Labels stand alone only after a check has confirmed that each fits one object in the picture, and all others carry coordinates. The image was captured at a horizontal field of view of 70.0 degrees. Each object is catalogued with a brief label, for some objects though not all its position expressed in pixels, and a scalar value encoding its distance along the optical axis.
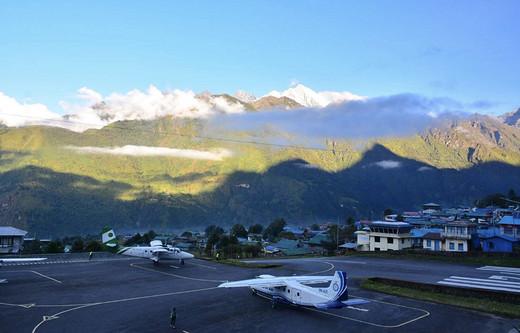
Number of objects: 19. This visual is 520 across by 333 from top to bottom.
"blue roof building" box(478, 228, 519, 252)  56.91
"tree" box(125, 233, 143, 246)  116.53
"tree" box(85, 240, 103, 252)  75.04
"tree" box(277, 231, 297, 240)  139.38
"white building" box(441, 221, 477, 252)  59.47
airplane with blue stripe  22.94
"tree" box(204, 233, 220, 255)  103.18
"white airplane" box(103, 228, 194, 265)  41.53
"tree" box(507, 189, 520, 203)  144.38
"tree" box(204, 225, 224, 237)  174.07
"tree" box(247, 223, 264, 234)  170.35
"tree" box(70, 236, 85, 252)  79.70
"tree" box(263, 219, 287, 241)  155.88
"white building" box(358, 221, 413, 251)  65.38
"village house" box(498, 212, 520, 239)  65.62
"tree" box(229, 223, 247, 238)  152.62
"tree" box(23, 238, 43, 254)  95.06
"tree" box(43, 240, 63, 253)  65.84
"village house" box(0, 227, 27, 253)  60.88
